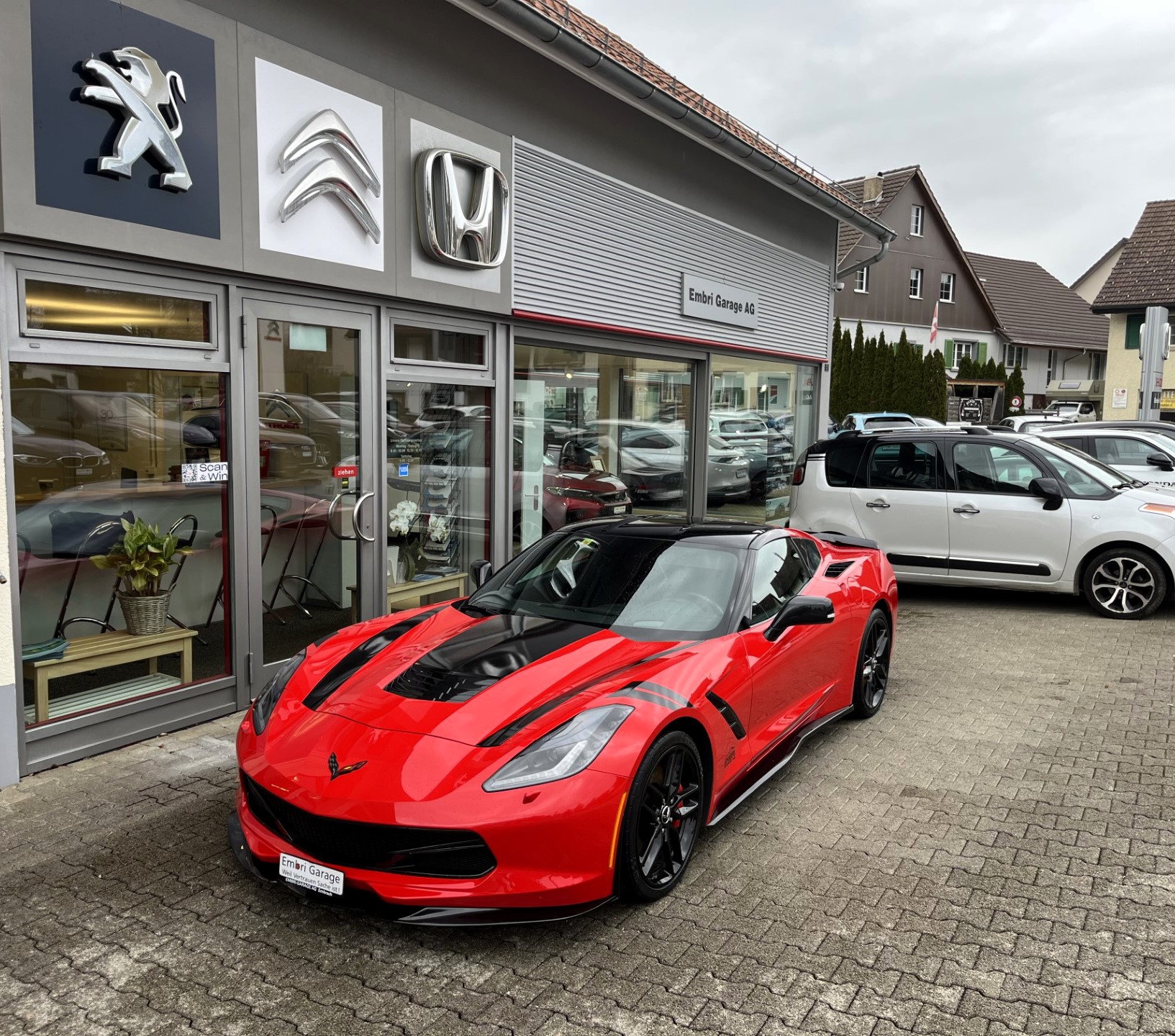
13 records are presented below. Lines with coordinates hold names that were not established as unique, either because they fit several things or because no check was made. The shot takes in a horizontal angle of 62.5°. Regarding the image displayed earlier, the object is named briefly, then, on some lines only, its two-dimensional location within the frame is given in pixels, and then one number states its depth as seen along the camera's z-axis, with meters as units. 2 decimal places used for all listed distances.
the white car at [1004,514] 8.90
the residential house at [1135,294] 30.92
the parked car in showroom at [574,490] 9.38
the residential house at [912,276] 40.53
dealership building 4.92
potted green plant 5.61
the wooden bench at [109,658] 5.09
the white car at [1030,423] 17.12
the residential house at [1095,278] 60.25
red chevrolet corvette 3.18
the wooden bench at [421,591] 7.42
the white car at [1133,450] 12.05
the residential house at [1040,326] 50.25
